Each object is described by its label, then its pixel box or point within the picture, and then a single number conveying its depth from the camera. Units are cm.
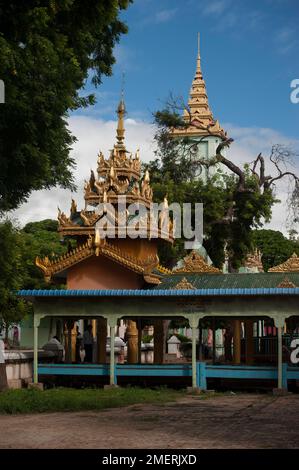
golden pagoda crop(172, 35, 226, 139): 6912
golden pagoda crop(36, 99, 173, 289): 2569
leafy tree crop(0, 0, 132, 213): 1509
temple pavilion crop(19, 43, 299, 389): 2381
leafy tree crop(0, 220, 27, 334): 2122
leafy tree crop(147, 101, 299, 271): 3709
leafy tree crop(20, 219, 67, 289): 5272
